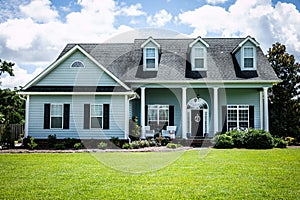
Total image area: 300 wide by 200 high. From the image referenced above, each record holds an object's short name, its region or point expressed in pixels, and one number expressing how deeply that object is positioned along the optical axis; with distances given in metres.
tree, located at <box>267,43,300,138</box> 25.02
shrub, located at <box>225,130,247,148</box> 19.28
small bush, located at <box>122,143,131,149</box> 18.47
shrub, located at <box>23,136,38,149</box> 18.41
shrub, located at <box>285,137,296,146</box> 22.08
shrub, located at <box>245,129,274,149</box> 18.75
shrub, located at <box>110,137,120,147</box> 18.84
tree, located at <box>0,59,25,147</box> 27.42
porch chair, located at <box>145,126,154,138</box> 21.26
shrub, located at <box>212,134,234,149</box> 18.89
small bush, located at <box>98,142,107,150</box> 18.09
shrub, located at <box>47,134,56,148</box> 19.17
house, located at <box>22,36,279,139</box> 19.88
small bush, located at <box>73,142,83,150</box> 18.15
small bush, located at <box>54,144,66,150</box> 18.28
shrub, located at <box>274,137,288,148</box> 19.46
